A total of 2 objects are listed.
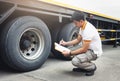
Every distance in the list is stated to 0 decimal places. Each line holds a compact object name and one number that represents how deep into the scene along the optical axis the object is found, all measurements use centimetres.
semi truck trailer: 250
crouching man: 258
